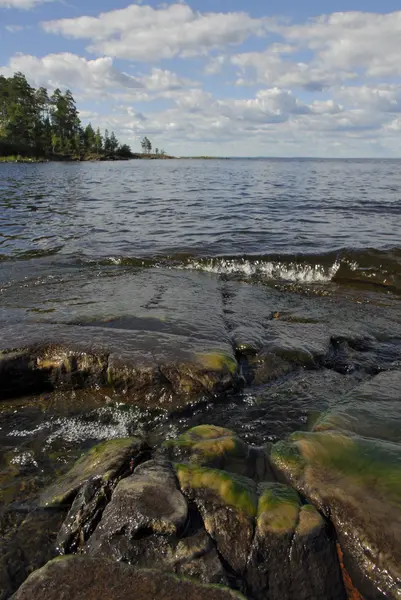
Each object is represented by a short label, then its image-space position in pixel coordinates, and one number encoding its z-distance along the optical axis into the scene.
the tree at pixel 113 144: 141.38
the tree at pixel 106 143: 137.40
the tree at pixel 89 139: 122.82
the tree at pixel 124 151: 146.75
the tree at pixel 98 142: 124.19
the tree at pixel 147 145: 198.62
